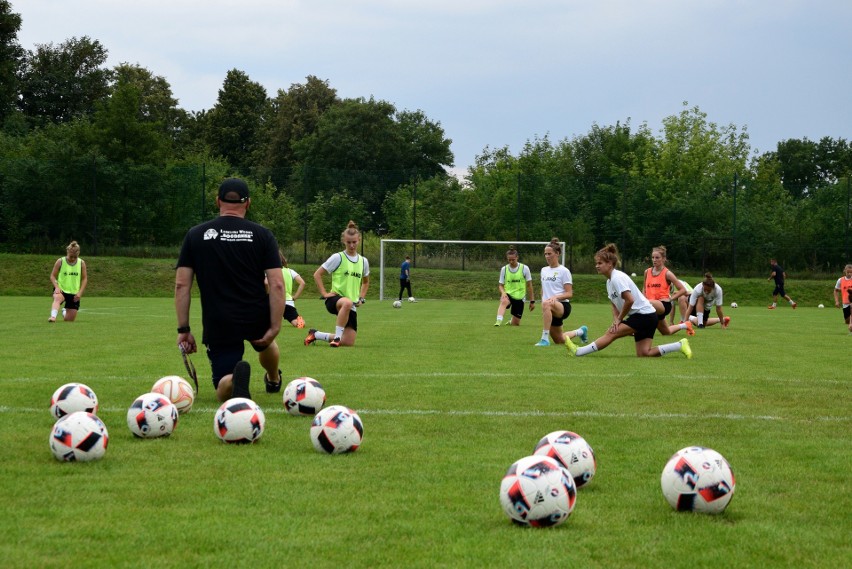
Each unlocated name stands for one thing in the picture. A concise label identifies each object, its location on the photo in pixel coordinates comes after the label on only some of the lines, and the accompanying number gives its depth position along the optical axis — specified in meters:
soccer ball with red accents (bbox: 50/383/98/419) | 7.75
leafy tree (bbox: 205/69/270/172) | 84.44
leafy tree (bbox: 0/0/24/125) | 62.66
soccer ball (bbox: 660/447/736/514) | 5.17
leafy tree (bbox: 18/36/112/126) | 74.31
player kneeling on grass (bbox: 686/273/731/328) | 25.03
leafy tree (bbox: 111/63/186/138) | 80.88
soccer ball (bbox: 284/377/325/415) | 8.42
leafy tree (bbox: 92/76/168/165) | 54.12
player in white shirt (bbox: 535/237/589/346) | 17.19
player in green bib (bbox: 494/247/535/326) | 23.12
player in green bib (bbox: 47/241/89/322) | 22.88
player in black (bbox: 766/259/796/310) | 39.66
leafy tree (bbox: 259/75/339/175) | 83.38
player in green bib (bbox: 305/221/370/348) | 15.89
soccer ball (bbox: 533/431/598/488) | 5.70
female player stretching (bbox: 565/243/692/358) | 14.05
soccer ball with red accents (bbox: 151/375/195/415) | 8.29
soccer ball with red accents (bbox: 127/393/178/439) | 7.13
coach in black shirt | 8.31
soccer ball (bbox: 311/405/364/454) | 6.71
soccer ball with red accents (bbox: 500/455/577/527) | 4.84
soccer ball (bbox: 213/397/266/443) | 7.00
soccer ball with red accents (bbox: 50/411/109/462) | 6.25
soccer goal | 45.88
